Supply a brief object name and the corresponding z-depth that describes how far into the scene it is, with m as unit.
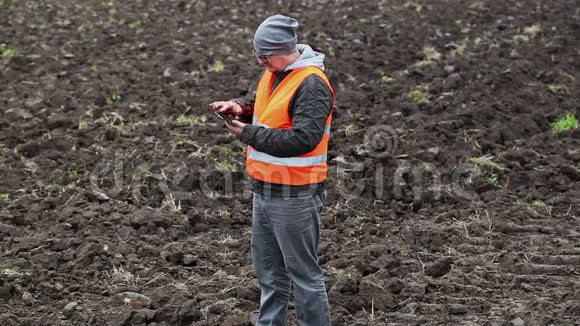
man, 8.00
